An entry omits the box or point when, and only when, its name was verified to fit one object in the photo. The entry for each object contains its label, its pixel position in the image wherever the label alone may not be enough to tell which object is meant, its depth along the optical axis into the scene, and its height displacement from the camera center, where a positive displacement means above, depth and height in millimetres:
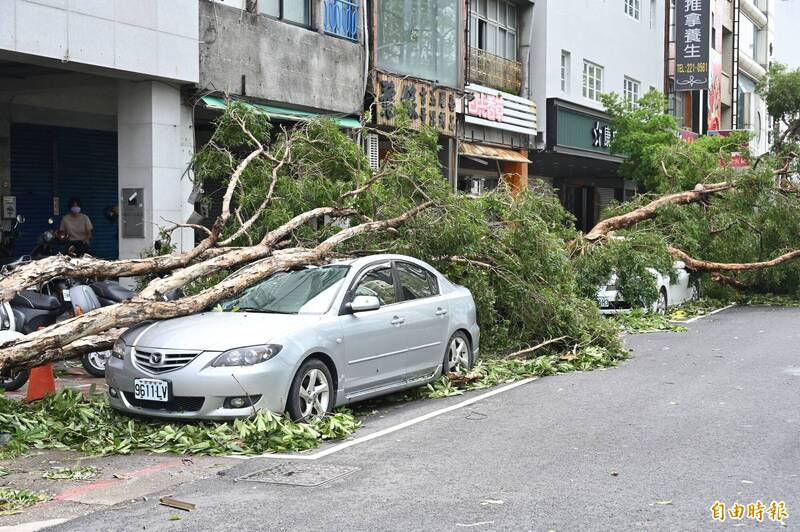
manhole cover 6938 -1635
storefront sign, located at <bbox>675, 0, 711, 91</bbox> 38188 +7825
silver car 8180 -897
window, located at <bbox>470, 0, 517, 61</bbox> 27328 +6174
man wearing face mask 17641 +335
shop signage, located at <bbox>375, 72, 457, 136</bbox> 21250 +3249
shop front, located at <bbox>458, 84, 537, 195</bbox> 25719 +3019
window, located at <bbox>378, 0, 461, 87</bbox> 21859 +4728
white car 17844 -914
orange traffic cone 9711 -1367
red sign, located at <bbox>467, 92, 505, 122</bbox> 25453 +3652
